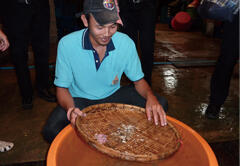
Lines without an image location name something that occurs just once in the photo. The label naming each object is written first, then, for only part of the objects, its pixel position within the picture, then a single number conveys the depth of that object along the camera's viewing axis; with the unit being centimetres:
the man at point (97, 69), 105
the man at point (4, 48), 144
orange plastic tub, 78
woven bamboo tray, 76
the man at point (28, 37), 168
